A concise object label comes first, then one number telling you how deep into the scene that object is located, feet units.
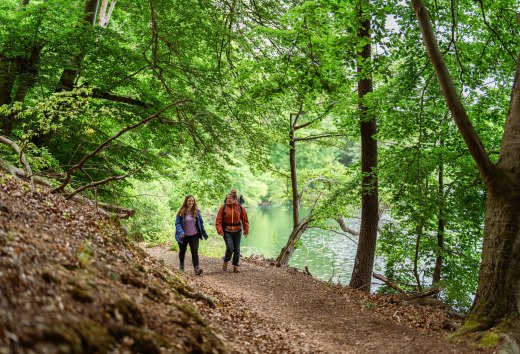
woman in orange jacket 30.55
